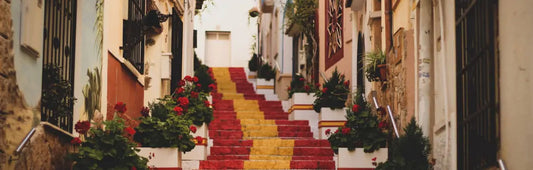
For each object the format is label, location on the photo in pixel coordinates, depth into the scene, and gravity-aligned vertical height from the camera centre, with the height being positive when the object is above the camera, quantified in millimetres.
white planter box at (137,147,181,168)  11008 -827
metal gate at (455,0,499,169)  6727 +95
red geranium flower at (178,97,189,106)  12289 -96
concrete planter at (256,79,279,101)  24203 +216
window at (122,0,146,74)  11203 +812
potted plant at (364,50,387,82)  11742 +392
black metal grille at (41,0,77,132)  7555 +300
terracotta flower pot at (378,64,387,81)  11693 +328
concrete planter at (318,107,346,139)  15312 -423
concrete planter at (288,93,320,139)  16766 -246
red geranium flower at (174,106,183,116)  11366 -210
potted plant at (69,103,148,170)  7750 -520
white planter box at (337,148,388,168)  11617 -858
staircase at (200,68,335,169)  12977 -798
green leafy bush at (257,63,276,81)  24406 +652
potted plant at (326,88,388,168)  11625 -649
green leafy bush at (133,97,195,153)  11000 -478
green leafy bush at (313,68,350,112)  15312 +30
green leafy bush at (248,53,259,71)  29578 +1103
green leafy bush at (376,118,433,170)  8781 -578
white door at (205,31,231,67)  32469 +1784
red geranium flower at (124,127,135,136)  8648 -375
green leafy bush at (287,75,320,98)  16938 +171
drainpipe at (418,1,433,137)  9172 +313
